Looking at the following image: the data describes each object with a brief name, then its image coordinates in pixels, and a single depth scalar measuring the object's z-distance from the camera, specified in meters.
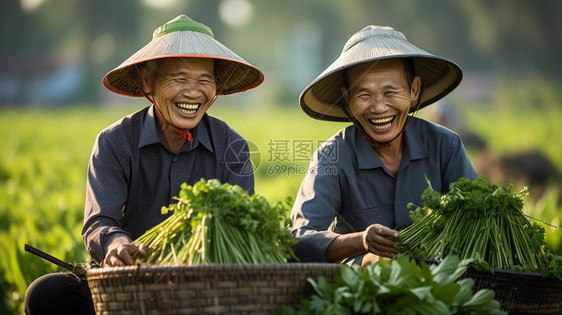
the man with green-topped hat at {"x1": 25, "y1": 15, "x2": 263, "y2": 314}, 6.02
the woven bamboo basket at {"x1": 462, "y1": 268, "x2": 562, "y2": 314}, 4.95
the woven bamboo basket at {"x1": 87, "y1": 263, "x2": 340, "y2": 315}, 4.09
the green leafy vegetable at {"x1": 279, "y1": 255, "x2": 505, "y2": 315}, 3.95
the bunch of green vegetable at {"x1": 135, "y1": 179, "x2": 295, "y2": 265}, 4.43
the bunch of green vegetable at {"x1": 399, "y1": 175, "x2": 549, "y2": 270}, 5.18
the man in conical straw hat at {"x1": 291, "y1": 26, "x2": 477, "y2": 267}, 6.61
